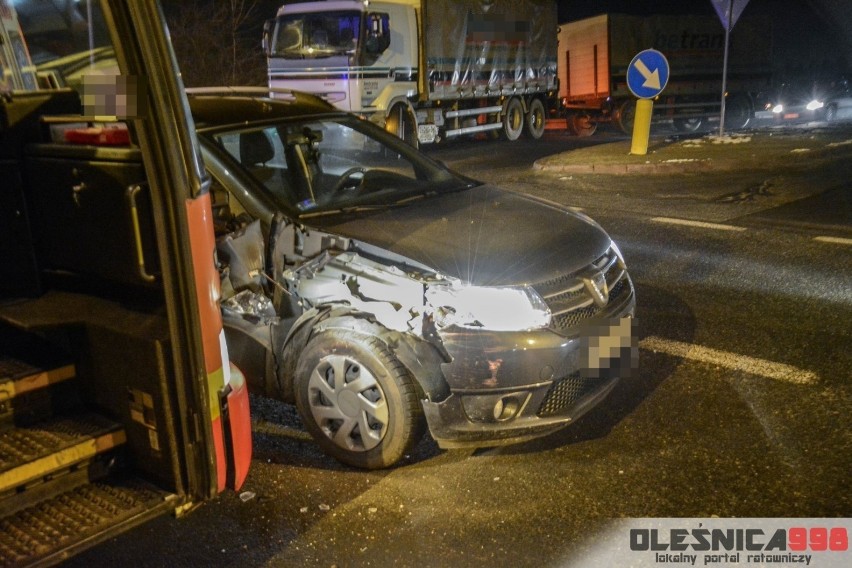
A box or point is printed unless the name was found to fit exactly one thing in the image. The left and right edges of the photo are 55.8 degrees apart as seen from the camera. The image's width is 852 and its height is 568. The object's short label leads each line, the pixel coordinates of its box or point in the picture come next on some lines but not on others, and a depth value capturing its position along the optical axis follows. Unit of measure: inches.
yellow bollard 552.4
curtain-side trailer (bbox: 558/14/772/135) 863.7
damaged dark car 145.5
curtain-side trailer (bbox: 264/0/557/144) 607.8
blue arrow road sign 510.3
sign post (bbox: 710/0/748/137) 560.1
